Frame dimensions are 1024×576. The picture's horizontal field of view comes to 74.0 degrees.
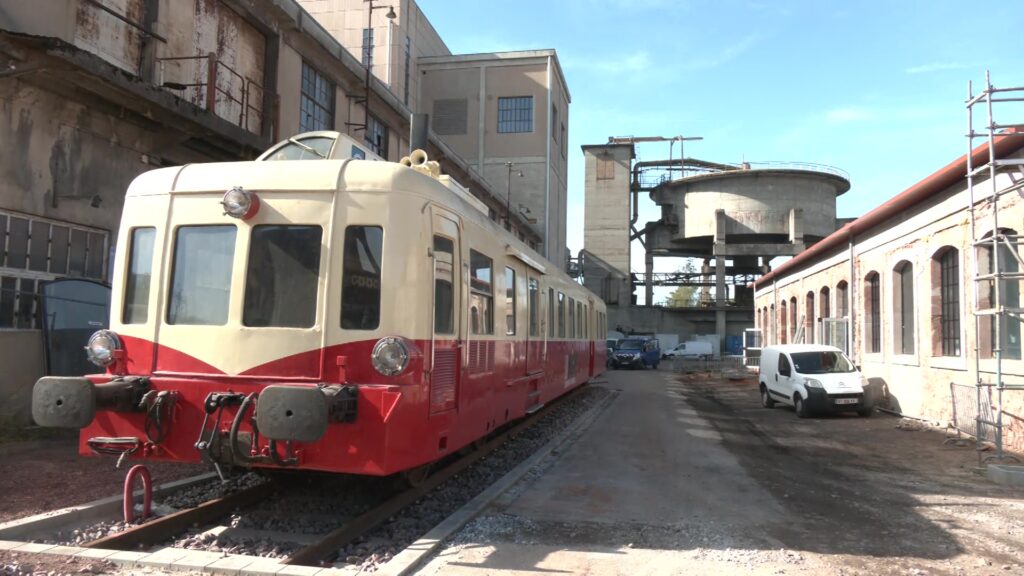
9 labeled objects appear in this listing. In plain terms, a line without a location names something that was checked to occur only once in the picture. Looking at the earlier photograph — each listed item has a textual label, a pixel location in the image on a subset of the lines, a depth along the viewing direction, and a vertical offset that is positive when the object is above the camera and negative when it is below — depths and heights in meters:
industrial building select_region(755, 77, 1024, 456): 10.23 +1.18
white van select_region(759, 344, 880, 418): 14.65 -0.76
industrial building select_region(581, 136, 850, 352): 48.47 +8.84
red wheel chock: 5.33 -1.31
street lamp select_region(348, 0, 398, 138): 17.59 +5.90
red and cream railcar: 4.77 +0.07
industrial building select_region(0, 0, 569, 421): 8.91 +3.28
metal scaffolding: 9.02 +1.17
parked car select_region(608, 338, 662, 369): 37.19 -0.60
